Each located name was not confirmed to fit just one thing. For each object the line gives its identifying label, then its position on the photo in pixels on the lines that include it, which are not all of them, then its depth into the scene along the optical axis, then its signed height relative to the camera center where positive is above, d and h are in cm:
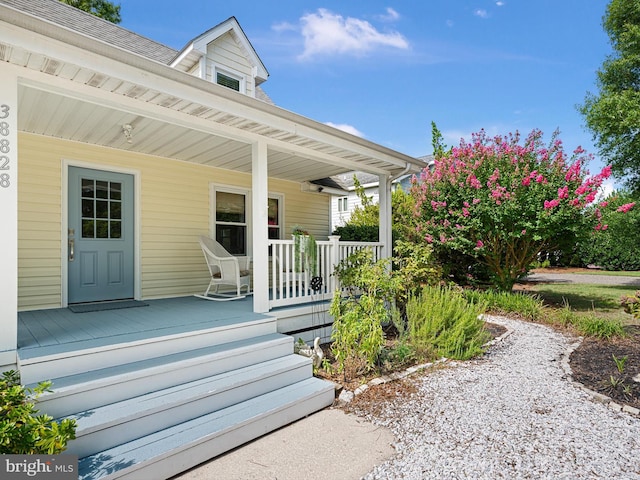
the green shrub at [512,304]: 638 -110
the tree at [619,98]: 917 +385
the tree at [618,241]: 1030 +8
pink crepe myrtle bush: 646 +84
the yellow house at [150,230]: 251 +26
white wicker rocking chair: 559 -36
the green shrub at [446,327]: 434 -101
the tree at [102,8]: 1364 +947
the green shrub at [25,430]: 179 -92
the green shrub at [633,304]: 510 -87
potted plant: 487 -8
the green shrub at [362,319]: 371 -80
